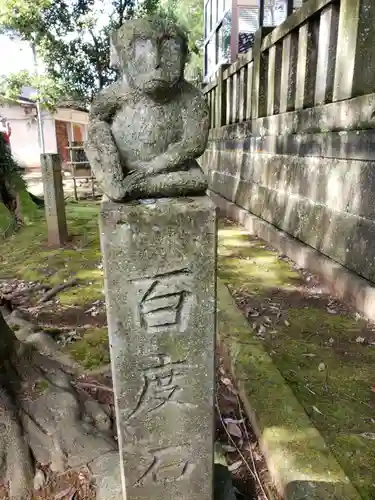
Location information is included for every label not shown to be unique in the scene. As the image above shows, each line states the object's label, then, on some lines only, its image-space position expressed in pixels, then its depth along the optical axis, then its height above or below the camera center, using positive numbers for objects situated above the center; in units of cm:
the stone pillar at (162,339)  153 -80
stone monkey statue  148 +13
